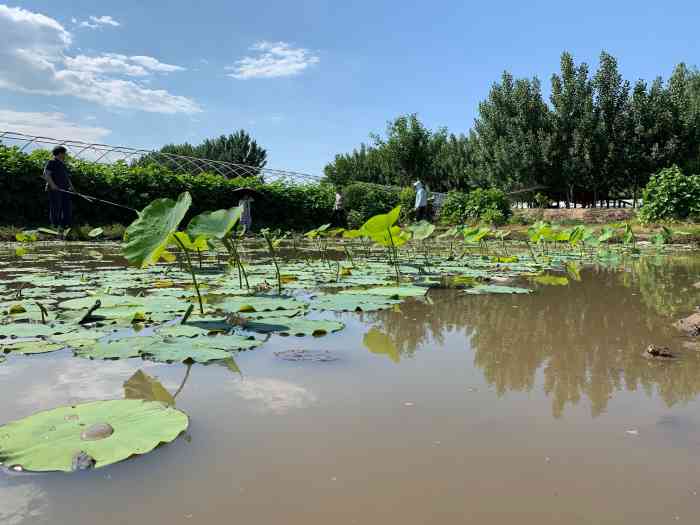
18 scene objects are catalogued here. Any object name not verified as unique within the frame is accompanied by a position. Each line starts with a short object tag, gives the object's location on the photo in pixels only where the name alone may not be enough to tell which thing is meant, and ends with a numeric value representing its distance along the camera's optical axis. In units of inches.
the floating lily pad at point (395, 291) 112.3
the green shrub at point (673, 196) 378.3
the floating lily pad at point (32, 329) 73.9
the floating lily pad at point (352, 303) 97.6
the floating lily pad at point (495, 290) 120.7
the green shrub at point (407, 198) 637.4
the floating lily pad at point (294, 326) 79.7
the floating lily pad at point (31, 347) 66.7
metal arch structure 657.6
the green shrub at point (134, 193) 371.6
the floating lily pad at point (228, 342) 68.9
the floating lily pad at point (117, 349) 64.1
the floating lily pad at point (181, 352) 62.7
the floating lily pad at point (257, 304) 95.0
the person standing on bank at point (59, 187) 273.7
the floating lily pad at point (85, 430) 36.9
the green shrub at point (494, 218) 502.3
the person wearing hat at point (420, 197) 446.9
